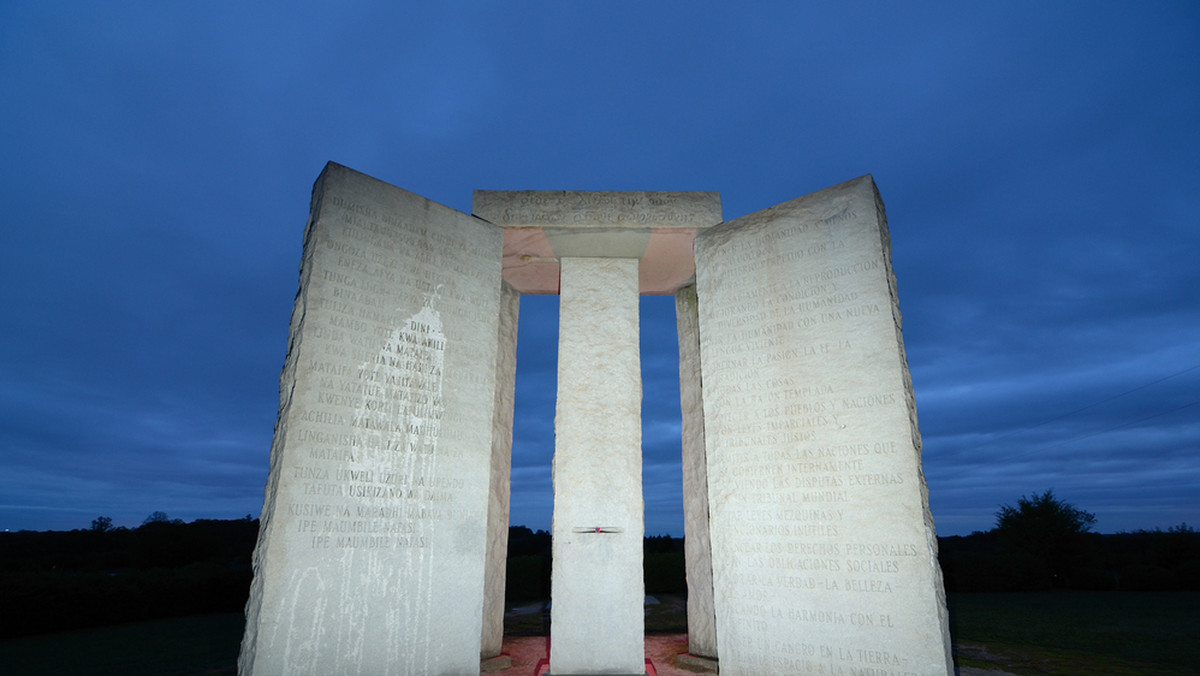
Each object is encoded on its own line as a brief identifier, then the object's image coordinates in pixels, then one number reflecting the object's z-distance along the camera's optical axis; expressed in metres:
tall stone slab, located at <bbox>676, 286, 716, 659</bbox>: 6.34
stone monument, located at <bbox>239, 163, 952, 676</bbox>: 4.09
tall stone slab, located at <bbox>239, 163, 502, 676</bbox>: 4.01
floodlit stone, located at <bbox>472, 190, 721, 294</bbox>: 6.17
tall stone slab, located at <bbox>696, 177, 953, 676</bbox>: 4.08
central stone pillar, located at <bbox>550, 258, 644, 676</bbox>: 5.36
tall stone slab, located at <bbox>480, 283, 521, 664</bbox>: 6.25
